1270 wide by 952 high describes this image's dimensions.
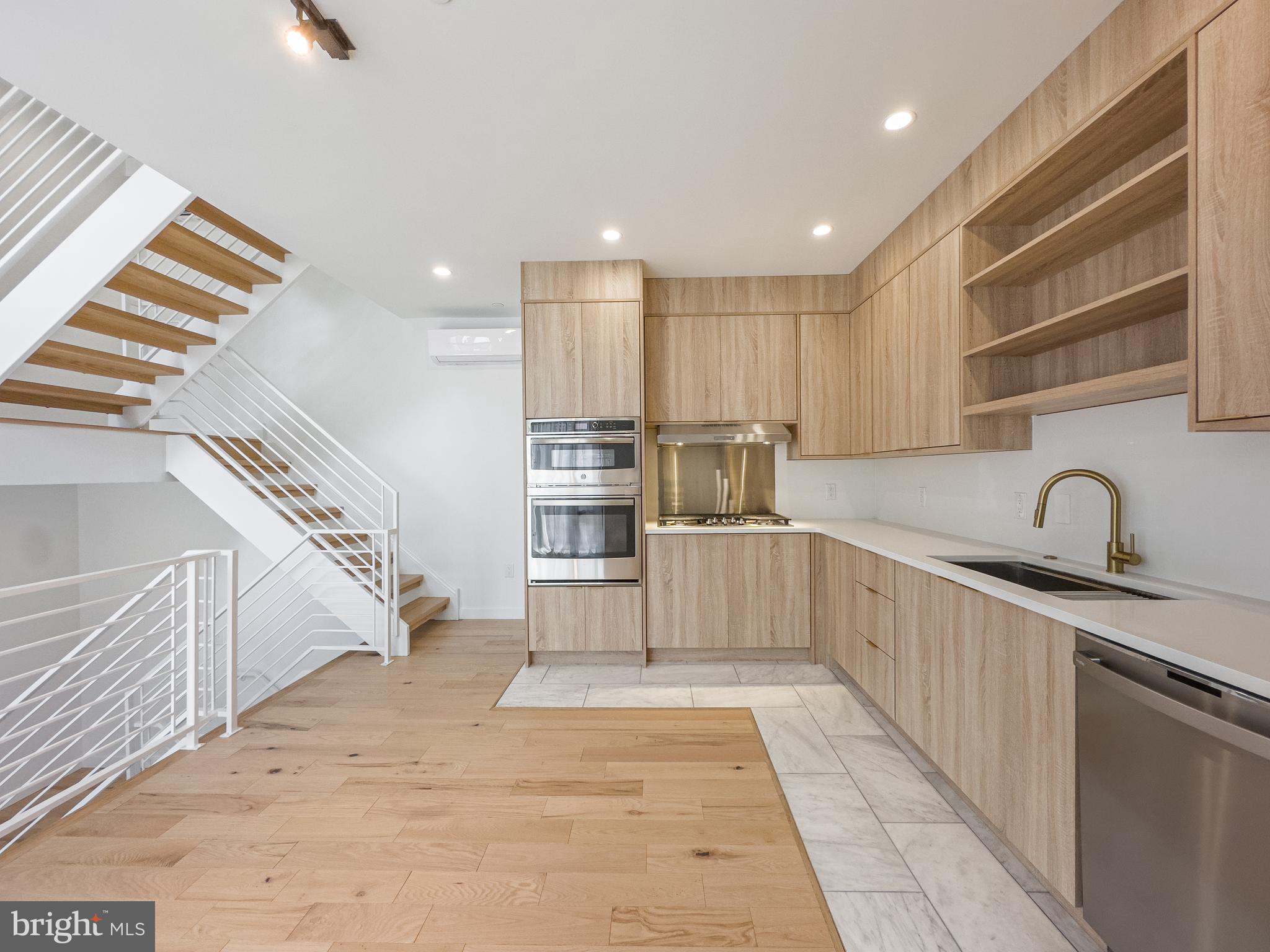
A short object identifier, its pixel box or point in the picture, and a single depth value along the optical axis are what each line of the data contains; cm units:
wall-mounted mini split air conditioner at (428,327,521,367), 449
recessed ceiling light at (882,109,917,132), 210
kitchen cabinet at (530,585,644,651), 358
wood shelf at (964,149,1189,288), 154
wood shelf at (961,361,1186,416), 153
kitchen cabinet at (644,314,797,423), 381
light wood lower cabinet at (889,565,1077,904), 151
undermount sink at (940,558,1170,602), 180
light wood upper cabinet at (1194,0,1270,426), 124
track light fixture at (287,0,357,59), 155
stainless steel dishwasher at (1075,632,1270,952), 103
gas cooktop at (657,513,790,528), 386
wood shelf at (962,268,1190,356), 153
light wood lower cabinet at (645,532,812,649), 356
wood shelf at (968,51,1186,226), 158
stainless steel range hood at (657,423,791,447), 387
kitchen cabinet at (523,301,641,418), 353
